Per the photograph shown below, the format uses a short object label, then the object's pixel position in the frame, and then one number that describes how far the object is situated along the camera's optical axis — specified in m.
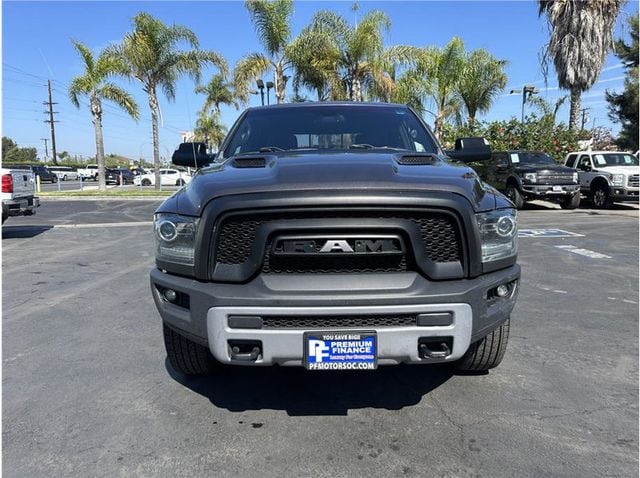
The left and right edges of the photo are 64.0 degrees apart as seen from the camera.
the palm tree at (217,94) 40.81
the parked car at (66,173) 54.48
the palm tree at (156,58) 22.31
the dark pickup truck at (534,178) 15.49
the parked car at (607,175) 15.60
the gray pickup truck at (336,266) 2.46
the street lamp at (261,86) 22.20
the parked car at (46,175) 46.84
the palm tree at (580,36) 20.75
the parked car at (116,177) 45.32
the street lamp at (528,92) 28.59
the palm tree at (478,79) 25.11
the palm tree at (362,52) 21.12
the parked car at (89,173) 53.81
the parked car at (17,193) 10.09
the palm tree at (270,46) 20.27
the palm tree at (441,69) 22.98
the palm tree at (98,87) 22.70
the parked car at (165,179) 38.72
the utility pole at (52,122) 69.69
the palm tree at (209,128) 47.06
